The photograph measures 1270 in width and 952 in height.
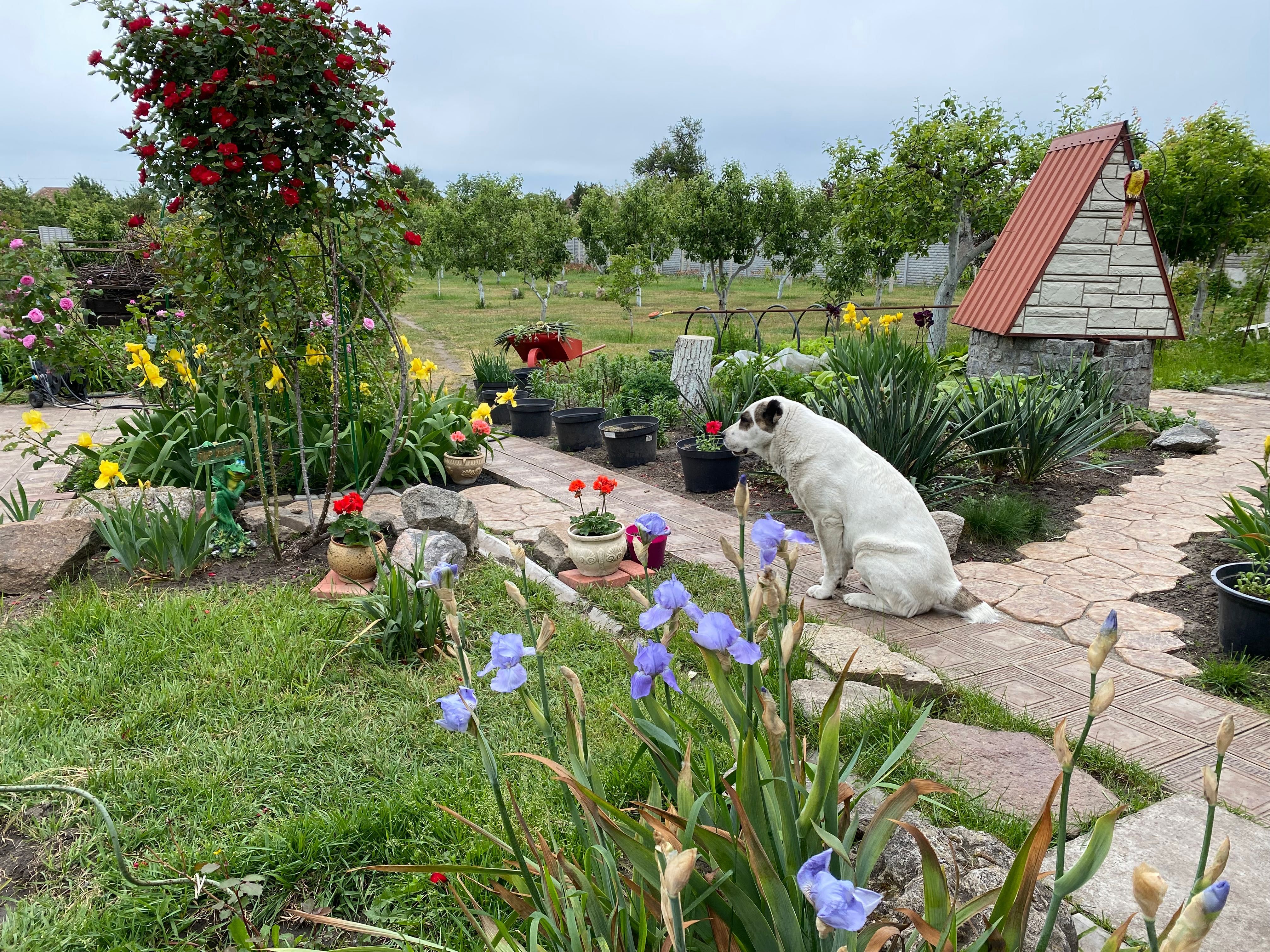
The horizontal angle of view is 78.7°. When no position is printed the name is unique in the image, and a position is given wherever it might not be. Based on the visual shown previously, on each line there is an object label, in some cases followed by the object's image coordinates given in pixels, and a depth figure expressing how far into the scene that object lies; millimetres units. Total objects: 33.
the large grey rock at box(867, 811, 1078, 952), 1616
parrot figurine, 7598
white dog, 4082
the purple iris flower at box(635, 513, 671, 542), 1768
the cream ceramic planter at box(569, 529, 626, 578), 4551
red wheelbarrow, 11234
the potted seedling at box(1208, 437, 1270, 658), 3584
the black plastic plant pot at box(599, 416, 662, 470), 7547
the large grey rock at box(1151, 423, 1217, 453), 7559
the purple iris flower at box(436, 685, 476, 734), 1177
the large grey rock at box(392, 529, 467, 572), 4301
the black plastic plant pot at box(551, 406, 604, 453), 8258
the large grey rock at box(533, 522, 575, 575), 4797
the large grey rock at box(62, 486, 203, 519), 4934
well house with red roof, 7965
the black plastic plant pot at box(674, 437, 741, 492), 6559
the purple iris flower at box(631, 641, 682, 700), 1322
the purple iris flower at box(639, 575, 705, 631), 1301
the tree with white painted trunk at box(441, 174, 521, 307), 25047
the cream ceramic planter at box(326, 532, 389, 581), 4469
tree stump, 8609
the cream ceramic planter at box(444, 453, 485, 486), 6691
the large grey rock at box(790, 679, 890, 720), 2822
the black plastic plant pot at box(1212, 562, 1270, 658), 3572
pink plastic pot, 4605
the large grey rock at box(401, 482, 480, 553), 4824
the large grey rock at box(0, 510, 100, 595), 4406
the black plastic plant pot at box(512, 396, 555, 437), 9117
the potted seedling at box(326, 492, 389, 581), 4410
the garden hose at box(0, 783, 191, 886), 1888
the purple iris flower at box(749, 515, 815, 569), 1318
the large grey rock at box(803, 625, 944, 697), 3146
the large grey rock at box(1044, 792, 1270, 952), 1955
